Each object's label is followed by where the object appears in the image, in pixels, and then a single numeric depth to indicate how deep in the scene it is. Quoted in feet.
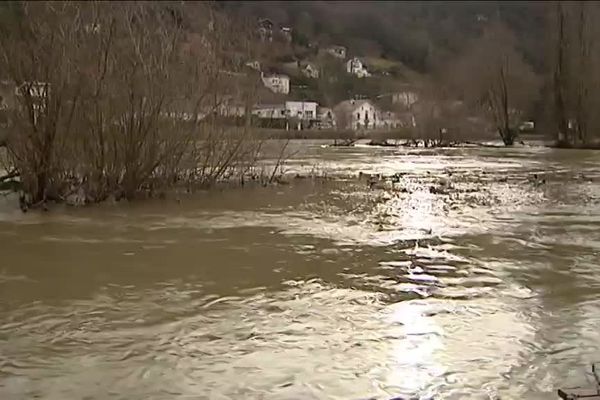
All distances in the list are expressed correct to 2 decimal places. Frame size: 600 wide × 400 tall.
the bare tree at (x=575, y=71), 160.04
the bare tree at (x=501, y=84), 186.19
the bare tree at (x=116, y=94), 49.03
